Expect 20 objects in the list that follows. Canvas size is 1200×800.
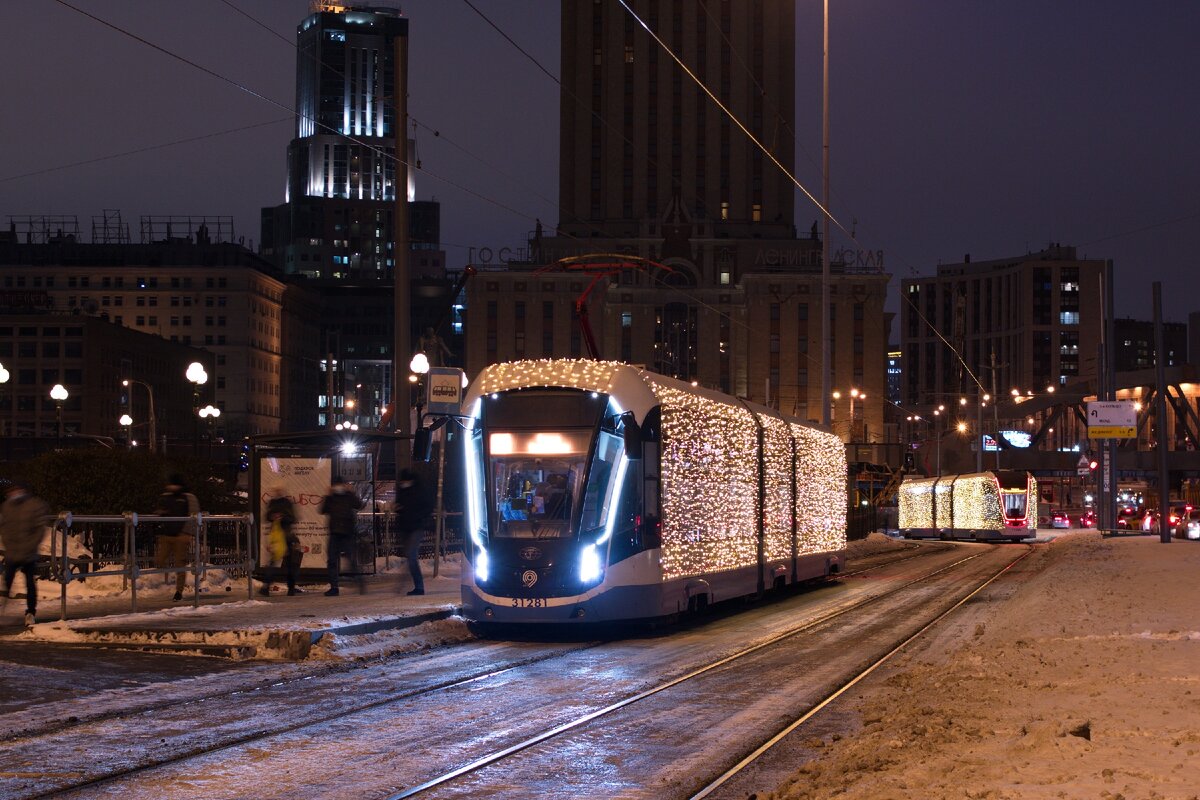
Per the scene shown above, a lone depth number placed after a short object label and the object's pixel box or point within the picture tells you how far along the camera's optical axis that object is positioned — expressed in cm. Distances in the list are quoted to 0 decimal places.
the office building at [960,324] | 11592
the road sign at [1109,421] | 5384
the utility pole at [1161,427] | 4806
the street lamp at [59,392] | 4231
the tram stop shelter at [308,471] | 2269
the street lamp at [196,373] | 3829
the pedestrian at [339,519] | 2111
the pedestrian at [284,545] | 2098
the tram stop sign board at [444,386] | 2228
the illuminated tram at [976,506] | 6544
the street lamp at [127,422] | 6961
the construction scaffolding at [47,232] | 16738
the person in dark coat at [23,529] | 1672
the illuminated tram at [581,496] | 1734
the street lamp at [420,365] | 2658
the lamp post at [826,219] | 4491
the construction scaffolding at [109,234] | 16970
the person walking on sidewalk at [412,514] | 2105
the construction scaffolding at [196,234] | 16638
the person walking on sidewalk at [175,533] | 2019
